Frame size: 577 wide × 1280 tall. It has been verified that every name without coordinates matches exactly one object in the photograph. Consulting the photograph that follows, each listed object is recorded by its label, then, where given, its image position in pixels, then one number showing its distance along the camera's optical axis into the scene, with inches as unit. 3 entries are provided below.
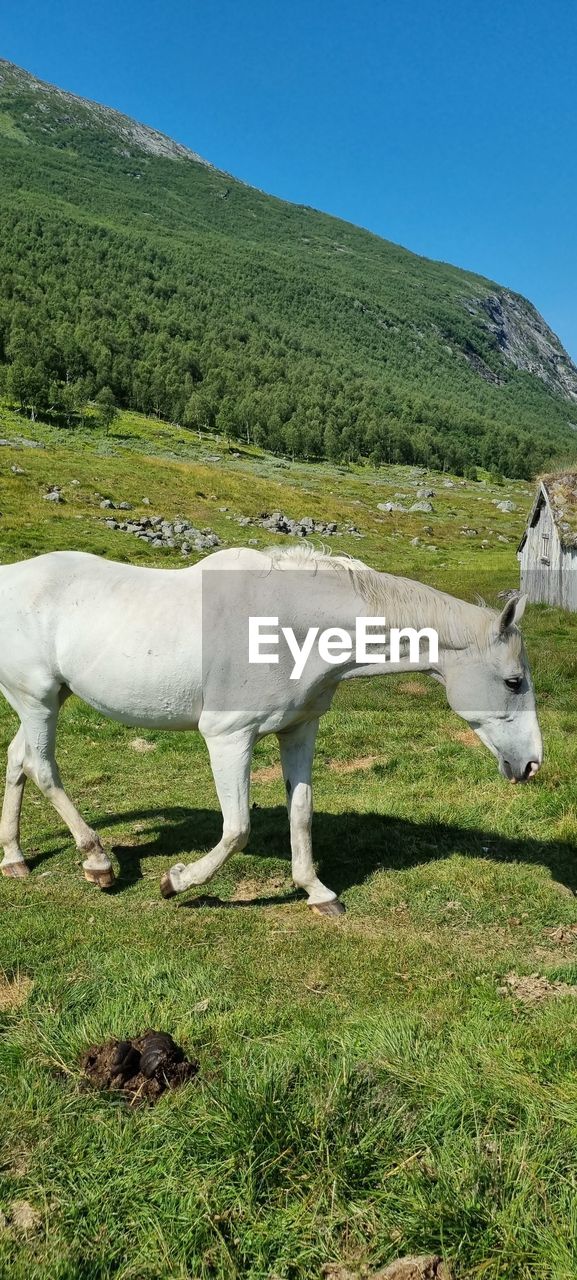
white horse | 245.4
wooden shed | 1242.6
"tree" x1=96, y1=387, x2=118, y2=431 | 4062.5
